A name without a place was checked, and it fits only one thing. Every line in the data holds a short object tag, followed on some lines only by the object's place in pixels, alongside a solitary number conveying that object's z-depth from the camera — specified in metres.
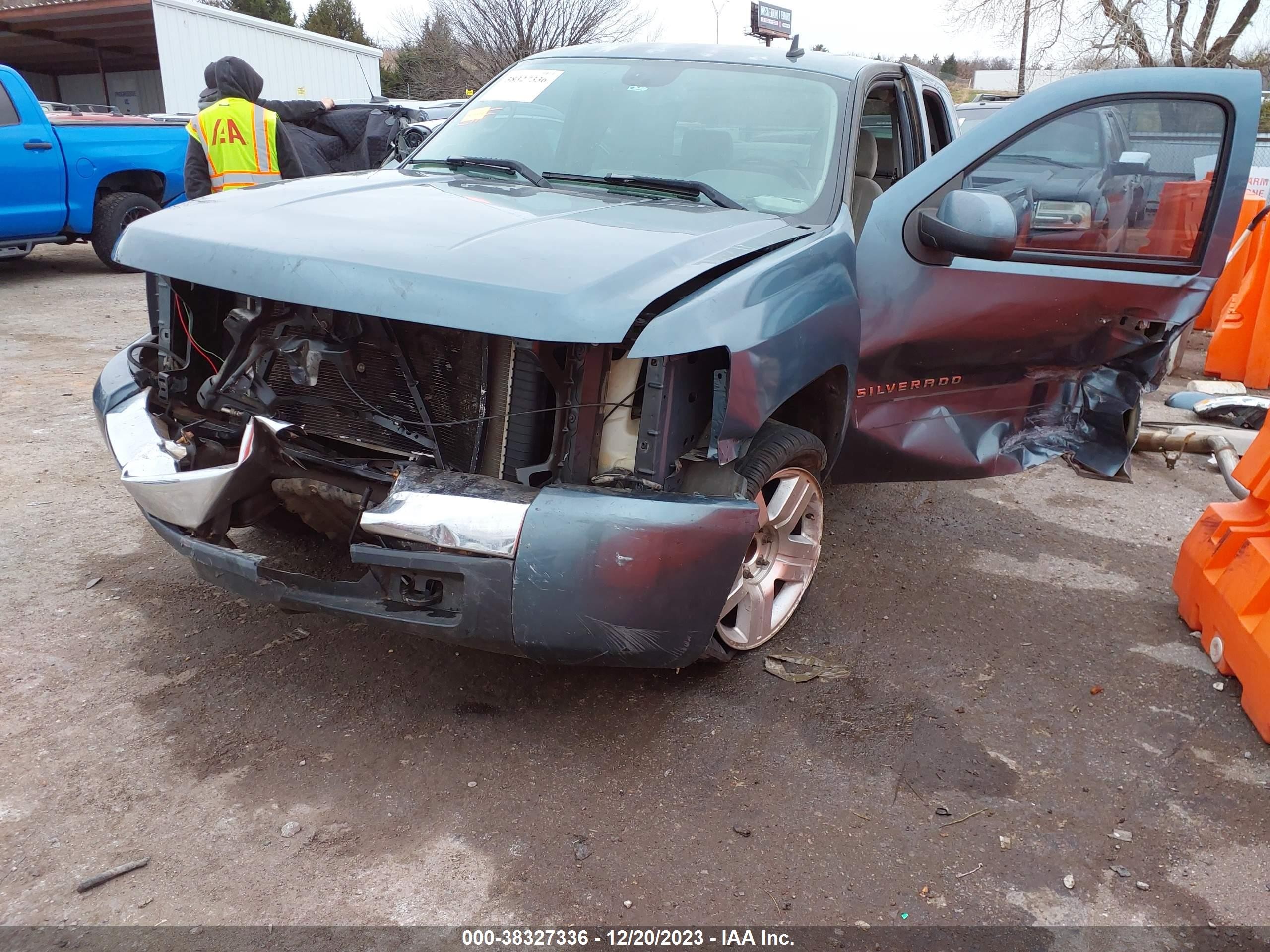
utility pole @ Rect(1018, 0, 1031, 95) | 25.48
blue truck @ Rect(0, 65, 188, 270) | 8.66
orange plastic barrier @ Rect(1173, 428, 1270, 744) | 3.07
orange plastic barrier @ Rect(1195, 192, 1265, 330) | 8.01
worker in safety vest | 5.80
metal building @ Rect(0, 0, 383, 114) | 16.33
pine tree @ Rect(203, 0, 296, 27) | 32.97
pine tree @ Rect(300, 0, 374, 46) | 34.12
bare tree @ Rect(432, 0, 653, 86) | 27.69
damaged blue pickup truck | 2.45
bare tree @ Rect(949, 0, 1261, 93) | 21.34
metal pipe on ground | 5.20
